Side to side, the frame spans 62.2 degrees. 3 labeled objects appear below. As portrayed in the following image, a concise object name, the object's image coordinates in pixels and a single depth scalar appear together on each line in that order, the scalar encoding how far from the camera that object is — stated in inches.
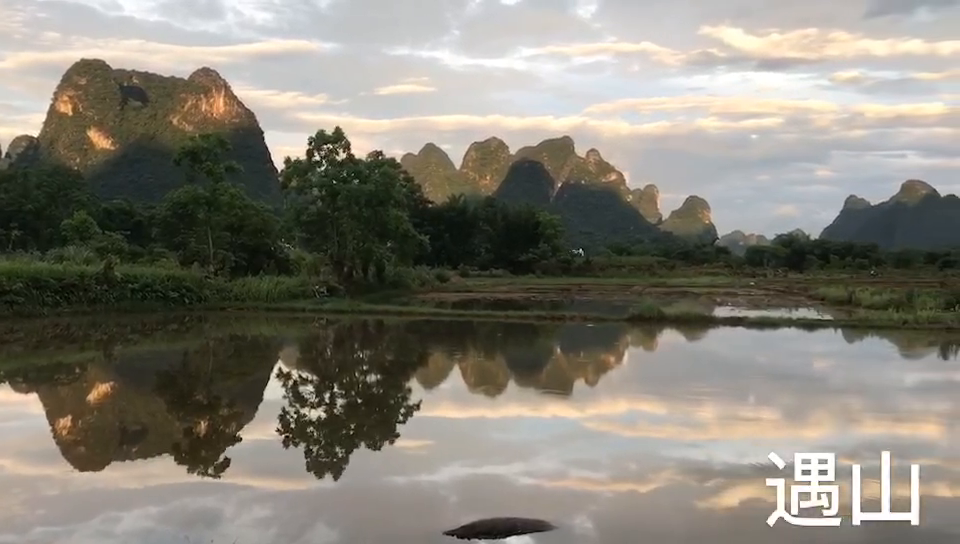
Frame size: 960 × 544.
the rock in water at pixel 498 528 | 190.5
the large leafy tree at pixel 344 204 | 908.0
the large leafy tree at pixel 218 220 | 877.2
